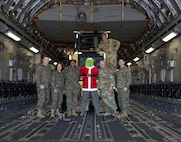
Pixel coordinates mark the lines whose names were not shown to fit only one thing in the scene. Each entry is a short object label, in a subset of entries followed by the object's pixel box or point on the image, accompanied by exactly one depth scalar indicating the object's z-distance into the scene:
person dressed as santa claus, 5.49
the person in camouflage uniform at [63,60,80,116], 5.64
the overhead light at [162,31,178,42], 6.23
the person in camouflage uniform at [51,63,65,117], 5.43
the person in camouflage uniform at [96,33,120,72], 6.26
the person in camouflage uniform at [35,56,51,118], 5.25
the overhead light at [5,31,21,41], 5.97
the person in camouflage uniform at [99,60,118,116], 5.53
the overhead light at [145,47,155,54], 8.73
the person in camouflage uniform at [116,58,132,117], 5.47
